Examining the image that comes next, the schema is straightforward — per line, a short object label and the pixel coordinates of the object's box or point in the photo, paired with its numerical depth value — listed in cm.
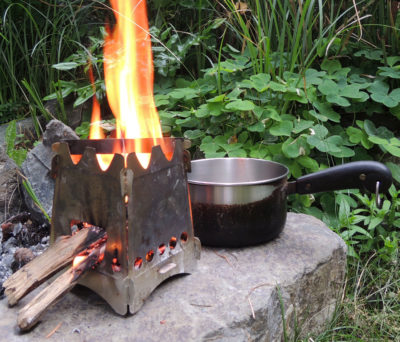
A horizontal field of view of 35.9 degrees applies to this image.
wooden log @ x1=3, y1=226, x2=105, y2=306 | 69
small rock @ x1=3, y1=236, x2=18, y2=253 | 99
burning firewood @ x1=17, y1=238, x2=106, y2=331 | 65
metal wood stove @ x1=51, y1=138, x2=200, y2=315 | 68
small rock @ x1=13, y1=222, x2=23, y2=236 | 104
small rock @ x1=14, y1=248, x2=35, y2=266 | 89
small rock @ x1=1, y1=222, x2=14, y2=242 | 103
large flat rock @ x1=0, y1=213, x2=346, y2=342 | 67
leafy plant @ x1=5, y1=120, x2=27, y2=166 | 106
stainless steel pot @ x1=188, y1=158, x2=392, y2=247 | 81
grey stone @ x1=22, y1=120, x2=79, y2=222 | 106
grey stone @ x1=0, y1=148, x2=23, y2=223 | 115
